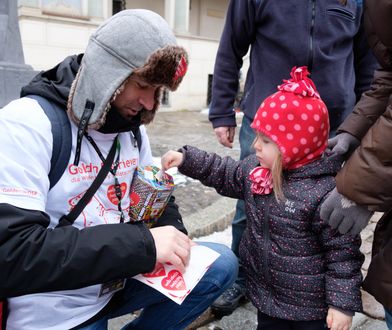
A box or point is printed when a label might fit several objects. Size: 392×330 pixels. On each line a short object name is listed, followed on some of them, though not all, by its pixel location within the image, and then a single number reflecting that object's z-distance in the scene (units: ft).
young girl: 5.24
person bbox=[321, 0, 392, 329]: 4.03
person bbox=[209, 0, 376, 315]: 6.79
